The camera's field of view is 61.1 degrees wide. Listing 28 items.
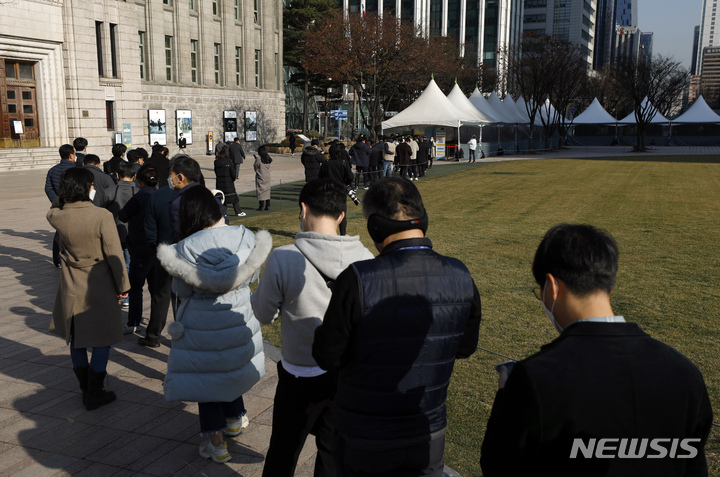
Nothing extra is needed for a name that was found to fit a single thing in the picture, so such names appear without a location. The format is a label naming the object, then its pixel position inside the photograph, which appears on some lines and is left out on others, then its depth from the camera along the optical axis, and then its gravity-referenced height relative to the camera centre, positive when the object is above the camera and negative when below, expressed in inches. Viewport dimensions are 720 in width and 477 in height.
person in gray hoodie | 118.3 -32.2
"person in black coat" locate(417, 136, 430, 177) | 1031.6 -13.2
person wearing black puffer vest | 91.6 -29.7
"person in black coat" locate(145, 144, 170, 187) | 427.2 -10.3
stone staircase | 1110.4 -23.8
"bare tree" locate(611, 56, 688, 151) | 2028.8 +218.1
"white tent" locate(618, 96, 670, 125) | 2269.6 +101.2
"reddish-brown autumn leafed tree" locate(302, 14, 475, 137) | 1599.4 +248.1
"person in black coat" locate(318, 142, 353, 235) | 467.5 -17.4
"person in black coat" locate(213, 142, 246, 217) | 576.1 -30.3
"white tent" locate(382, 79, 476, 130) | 1322.6 +70.4
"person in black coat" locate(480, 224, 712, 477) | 64.3 -27.7
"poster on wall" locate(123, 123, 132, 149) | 1328.7 +25.0
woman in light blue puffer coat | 151.3 -42.0
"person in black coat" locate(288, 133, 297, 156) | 1844.4 +8.6
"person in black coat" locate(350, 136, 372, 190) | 818.8 -12.0
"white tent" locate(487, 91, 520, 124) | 1680.6 +102.5
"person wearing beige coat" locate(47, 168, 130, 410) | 185.6 -41.7
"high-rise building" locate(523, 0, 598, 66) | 5428.2 +1156.9
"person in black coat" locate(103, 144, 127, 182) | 404.2 -9.9
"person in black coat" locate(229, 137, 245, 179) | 832.5 -10.3
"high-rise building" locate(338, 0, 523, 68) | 4170.8 +879.9
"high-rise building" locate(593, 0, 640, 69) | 7416.3 +1427.1
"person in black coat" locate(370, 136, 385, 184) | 870.4 -16.9
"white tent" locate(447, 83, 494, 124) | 1423.5 +96.5
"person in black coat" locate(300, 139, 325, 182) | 634.2 -13.5
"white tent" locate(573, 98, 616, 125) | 2264.1 +112.3
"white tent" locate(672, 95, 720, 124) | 2175.2 +114.4
